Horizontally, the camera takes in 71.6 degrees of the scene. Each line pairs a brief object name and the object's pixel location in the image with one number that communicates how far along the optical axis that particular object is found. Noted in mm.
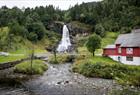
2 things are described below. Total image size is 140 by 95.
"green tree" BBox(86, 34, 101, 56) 26046
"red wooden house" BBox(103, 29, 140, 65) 21161
